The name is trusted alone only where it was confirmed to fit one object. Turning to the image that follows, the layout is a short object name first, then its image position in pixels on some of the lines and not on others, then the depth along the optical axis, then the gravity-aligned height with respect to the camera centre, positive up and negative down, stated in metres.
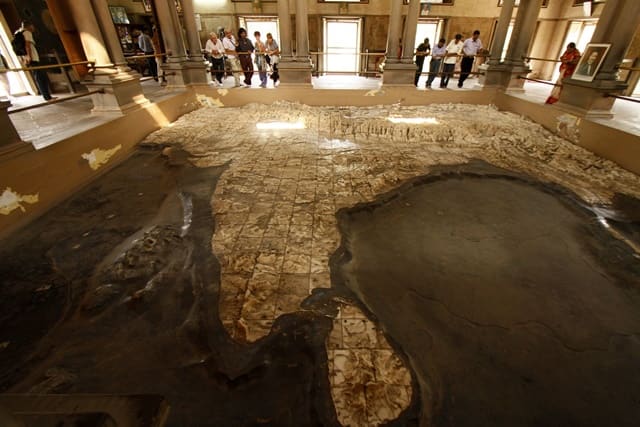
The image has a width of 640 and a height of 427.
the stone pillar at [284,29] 8.45 +0.23
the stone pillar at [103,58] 5.58 -0.31
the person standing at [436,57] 9.60 -0.53
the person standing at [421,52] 9.57 -0.39
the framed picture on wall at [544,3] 12.36 +1.20
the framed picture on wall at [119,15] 12.14 +0.86
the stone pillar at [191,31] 8.70 +0.19
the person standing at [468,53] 9.42 -0.42
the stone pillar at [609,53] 5.74 -0.27
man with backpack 6.49 -0.23
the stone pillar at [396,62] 8.66 -0.62
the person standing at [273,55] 9.86 -0.47
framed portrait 5.99 -0.42
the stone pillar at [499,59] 8.80 -0.56
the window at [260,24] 12.85 +0.52
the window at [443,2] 12.17 +1.22
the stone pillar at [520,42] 8.38 -0.12
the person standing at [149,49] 9.91 -0.30
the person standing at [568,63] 7.46 -0.55
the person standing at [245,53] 9.37 -0.37
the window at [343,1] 12.05 +1.26
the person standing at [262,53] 9.60 -0.40
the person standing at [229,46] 9.46 -0.20
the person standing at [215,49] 9.78 -0.28
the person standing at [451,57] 9.57 -0.54
